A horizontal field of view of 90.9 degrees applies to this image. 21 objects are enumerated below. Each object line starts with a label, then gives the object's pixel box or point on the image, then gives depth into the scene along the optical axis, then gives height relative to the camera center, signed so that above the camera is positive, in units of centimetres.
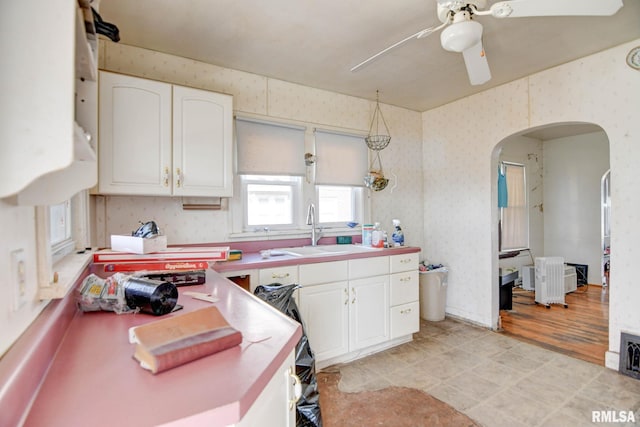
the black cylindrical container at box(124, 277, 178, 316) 106 -28
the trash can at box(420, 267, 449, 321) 349 -92
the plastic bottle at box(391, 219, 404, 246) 315 -26
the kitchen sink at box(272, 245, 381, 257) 256 -34
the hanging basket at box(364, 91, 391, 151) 338 +85
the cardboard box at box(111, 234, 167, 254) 147 -15
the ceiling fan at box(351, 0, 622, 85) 142 +93
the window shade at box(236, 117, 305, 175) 274 +59
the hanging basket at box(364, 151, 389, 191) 332 +32
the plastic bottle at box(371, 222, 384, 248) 297 -27
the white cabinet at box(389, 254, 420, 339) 283 -78
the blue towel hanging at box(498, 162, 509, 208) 470 +27
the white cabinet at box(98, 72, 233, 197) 199 +51
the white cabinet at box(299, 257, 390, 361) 238 -76
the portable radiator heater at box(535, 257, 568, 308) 408 -94
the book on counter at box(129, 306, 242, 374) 71 -31
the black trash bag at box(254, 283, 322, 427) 161 -83
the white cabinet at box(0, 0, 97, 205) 50 +20
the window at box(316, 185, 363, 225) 328 +8
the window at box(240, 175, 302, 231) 285 +12
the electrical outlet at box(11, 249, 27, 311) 62 -13
